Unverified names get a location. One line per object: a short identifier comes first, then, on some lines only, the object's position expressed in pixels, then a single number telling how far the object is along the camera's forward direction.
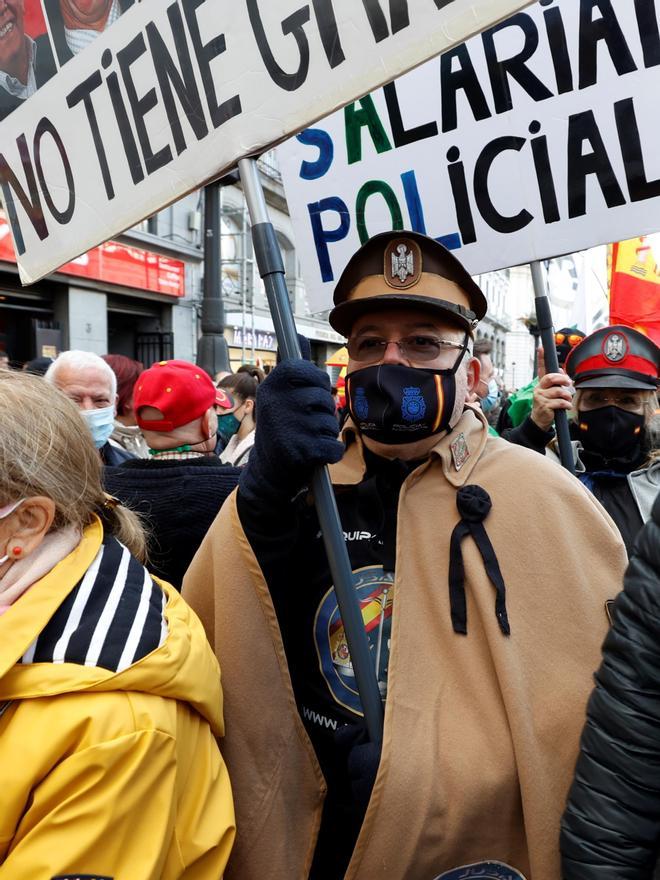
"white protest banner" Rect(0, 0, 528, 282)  1.22
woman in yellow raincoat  1.01
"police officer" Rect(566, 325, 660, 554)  2.64
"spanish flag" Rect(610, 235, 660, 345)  3.49
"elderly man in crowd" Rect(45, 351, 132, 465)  3.03
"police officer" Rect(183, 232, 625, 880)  1.30
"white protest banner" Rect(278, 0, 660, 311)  2.20
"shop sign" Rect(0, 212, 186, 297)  12.89
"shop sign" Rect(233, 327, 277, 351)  18.69
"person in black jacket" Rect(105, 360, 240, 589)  2.28
